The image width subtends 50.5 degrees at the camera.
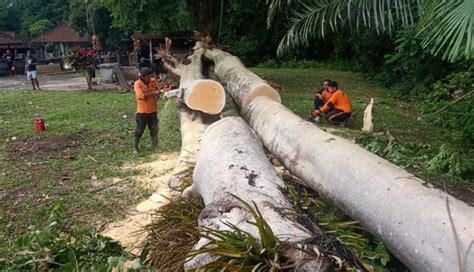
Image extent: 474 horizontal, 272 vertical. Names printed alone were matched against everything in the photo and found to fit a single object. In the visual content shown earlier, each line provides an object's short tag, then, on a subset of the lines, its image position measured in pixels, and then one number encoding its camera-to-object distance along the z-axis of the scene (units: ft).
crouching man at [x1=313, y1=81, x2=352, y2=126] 27.58
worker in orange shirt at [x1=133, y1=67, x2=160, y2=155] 22.74
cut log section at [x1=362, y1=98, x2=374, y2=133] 26.94
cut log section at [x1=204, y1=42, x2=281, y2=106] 25.04
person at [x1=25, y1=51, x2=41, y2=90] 58.70
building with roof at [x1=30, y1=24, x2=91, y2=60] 126.82
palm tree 14.35
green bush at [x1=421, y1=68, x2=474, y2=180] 18.78
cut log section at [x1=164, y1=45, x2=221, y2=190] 16.10
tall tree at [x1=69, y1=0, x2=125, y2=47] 107.86
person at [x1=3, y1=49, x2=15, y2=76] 97.10
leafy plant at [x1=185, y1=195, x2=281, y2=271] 8.74
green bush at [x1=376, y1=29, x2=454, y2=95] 42.16
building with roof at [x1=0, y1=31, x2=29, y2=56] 111.04
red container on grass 29.73
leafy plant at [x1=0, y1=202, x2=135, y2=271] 11.21
